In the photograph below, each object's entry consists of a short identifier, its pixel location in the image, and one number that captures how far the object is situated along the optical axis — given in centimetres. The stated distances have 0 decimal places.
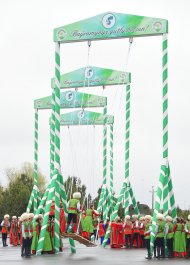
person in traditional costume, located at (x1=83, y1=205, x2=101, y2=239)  2582
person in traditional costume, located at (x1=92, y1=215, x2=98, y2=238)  3042
